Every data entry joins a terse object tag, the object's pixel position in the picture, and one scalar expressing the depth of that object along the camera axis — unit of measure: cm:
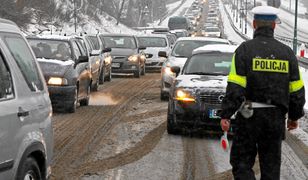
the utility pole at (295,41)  3559
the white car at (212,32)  6250
